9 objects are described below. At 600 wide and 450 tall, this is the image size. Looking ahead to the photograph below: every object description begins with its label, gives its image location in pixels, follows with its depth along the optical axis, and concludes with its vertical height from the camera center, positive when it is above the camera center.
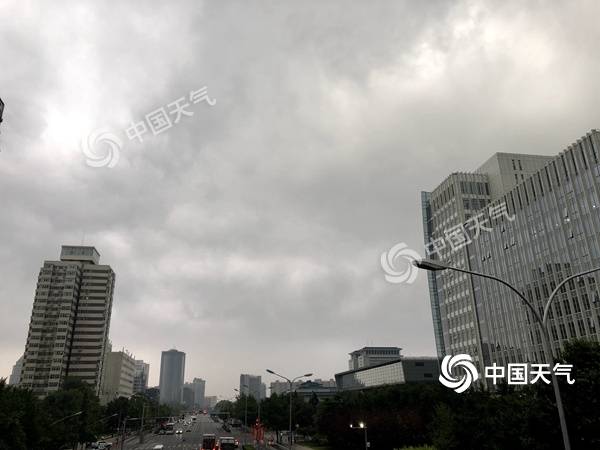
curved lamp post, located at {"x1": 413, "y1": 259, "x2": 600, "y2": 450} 15.47 +2.04
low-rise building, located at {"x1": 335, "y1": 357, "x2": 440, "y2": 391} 139.25 +9.28
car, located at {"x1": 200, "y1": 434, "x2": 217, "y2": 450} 62.50 -4.05
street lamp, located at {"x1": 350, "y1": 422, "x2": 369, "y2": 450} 54.97 -2.27
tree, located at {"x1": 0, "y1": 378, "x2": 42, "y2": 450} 37.03 -0.24
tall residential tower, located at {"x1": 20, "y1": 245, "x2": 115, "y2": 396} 163.00 +29.80
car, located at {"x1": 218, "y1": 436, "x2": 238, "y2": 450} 61.41 -4.18
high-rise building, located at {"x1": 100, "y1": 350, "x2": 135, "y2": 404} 183.76 +6.11
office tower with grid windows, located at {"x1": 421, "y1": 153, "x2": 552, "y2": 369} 112.75 +40.87
